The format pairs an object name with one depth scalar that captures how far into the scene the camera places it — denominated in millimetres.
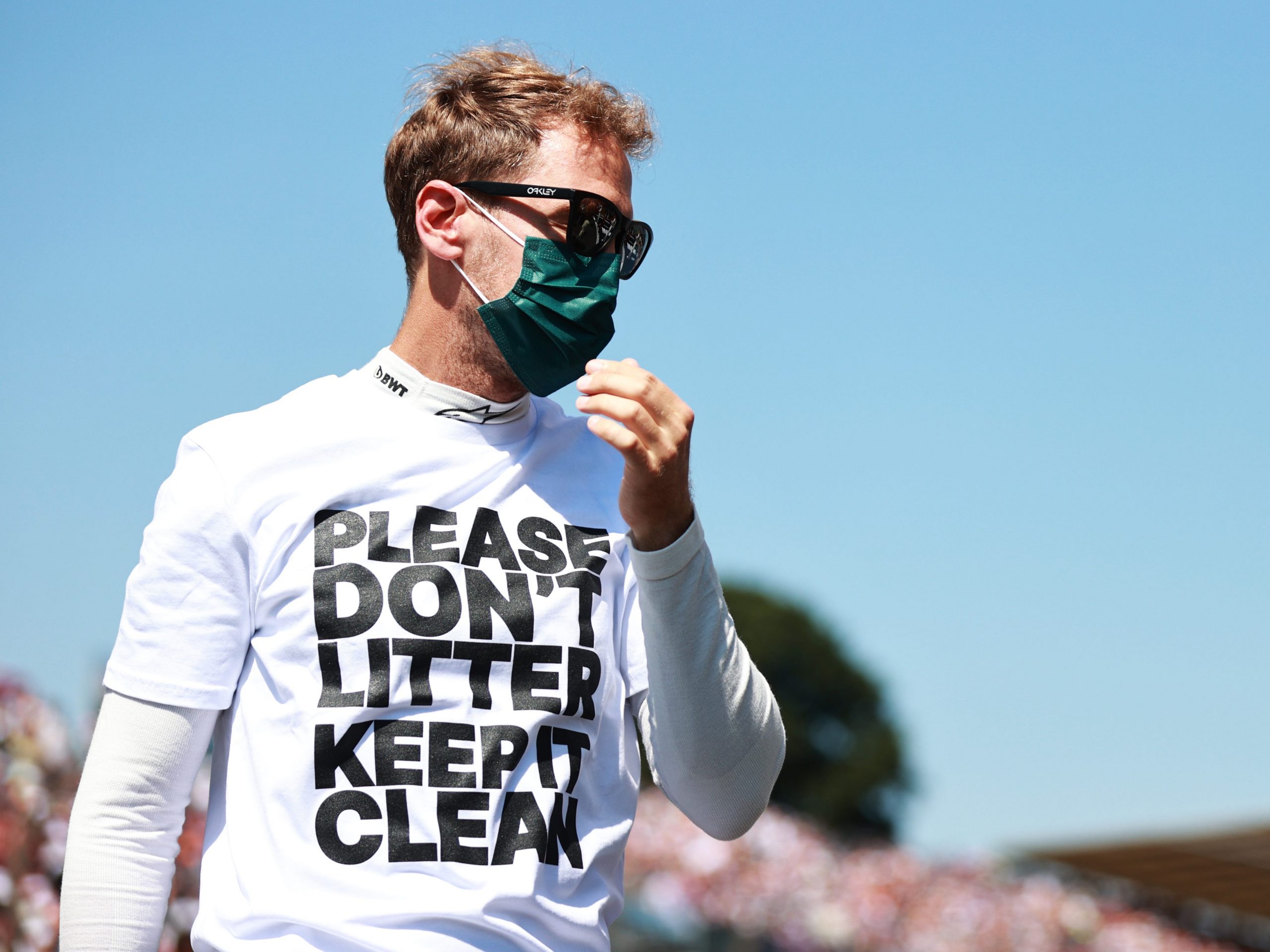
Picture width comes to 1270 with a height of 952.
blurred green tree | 86690
